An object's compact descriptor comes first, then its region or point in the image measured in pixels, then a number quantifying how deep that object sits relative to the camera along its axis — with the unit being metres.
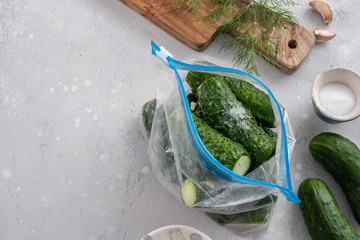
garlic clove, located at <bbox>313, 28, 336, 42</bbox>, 1.39
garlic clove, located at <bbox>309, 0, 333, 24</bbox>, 1.42
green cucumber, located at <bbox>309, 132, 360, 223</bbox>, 1.23
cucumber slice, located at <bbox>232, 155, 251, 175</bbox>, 1.00
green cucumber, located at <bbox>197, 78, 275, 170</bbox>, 1.05
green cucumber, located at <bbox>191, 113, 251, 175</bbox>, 0.99
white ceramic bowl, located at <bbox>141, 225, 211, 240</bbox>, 1.16
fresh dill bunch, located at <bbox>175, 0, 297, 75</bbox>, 1.36
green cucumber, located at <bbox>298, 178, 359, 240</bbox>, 1.17
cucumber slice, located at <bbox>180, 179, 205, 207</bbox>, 1.07
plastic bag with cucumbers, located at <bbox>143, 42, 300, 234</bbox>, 1.01
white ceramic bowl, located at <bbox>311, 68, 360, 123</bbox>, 1.26
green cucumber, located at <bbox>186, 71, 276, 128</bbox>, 1.13
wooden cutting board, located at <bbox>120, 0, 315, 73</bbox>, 1.37
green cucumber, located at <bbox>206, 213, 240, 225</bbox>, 1.20
